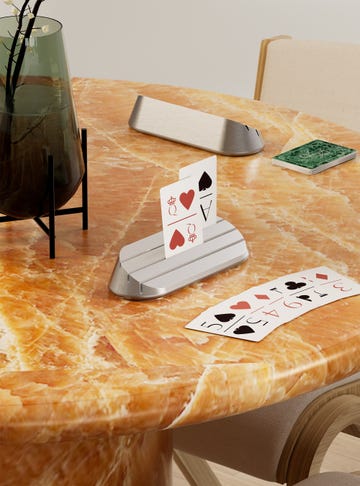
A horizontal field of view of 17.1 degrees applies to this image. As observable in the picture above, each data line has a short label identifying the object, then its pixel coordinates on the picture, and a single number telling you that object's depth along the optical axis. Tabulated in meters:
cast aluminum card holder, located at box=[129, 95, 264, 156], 1.66
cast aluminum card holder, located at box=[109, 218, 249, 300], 1.23
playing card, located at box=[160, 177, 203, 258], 1.25
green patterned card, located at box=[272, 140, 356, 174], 1.61
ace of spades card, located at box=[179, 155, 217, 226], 1.30
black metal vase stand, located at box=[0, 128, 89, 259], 1.30
